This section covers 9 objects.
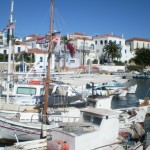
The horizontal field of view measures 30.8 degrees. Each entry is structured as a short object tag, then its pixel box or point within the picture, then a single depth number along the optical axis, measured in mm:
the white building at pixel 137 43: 115375
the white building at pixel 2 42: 87250
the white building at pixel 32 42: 91650
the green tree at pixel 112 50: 90062
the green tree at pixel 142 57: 98062
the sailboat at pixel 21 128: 18312
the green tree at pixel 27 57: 72688
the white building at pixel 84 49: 85912
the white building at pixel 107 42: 97169
